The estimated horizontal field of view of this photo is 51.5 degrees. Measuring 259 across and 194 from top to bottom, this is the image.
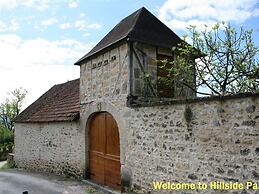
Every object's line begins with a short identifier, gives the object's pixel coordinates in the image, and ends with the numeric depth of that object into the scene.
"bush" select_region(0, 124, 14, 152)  25.89
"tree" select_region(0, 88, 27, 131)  37.53
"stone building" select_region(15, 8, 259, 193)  4.89
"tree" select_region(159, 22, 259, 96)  6.82
